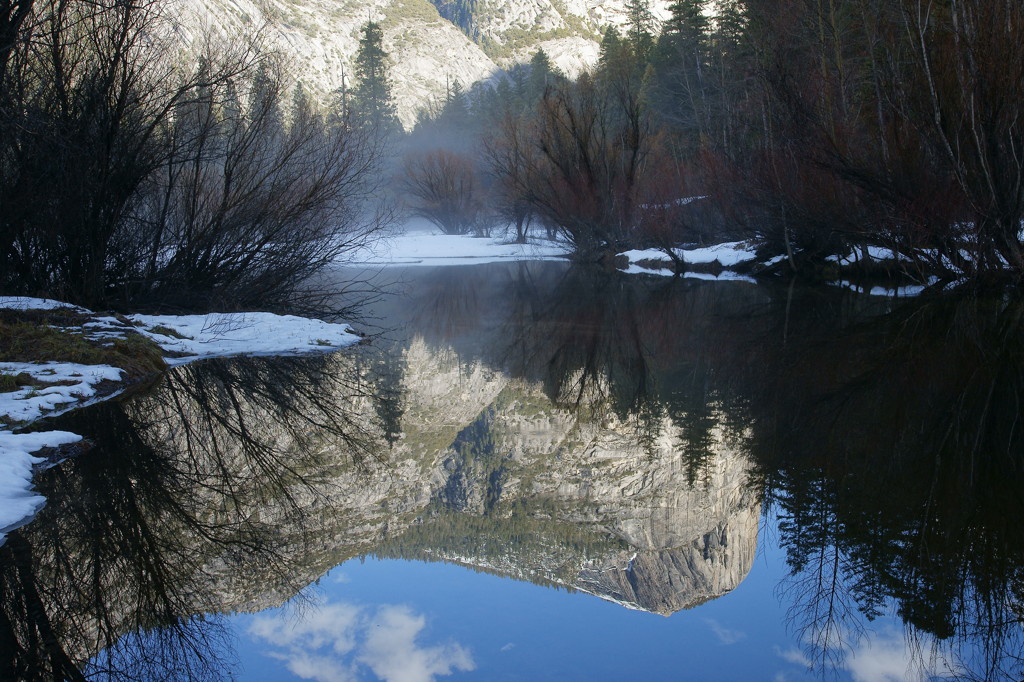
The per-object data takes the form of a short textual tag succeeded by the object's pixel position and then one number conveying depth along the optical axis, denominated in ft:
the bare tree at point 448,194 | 176.96
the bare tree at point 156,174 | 32.58
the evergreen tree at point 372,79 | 251.39
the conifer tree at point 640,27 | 191.17
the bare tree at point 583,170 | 89.25
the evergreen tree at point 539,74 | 232.76
